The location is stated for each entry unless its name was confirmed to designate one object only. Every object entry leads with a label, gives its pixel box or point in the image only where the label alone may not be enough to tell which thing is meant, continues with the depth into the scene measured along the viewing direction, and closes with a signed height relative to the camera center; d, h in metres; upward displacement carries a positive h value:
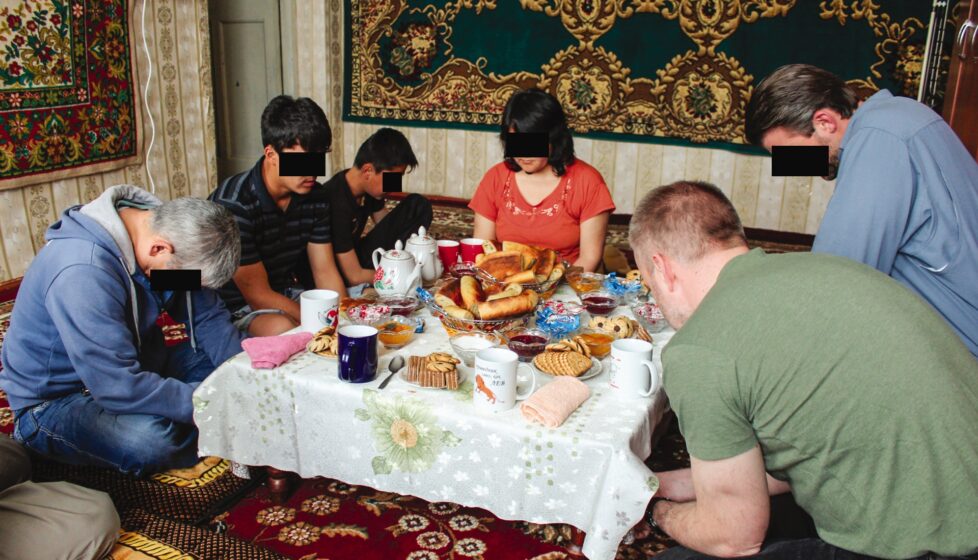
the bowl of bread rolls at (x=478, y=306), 1.58 -0.47
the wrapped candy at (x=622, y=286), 1.90 -0.50
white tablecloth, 1.21 -0.61
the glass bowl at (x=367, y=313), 1.64 -0.50
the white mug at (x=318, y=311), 1.60 -0.49
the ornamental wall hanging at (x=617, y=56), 3.82 +0.20
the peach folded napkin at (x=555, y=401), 1.23 -0.52
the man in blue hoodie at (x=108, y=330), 1.54 -0.54
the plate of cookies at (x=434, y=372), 1.34 -0.52
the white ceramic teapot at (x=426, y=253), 2.00 -0.45
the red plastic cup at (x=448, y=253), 2.15 -0.48
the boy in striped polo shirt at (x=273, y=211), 2.16 -0.39
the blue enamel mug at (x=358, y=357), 1.33 -0.48
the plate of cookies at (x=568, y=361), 1.39 -0.51
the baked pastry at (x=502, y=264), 1.85 -0.43
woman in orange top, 2.55 -0.37
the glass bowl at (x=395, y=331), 1.55 -0.52
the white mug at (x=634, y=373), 1.33 -0.49
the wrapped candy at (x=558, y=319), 1.60 -0.50
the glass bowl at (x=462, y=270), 1.86 -0.46
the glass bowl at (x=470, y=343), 1.46 -0.51
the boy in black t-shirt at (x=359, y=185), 2.58 -0.36
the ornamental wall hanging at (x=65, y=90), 3.03 -0.07
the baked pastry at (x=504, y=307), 1.59 -0.46
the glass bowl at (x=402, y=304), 1.71 -0.51
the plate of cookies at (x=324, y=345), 1.46 -0.51
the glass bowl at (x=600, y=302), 1.78 -0.50
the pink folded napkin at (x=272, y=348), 1.41 -0.51
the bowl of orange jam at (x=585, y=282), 1.94 -0.50
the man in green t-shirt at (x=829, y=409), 0.98 -0.41
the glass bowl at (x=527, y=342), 1.49 -0.51
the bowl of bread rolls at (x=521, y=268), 1.84 -0.45
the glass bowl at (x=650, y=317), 1.68 -0.50
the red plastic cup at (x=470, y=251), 2.17 -0.47
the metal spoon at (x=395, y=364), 1.41 -0.53
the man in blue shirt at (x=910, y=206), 1.47 -0.21
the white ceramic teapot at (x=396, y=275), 1.84 -0.46
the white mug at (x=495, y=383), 1.25 -0.49
